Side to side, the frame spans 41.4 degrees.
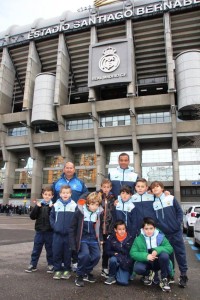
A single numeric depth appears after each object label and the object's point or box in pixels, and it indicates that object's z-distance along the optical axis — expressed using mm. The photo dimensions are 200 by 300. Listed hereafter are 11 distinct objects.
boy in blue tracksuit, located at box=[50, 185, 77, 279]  4717
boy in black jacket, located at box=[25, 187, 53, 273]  5105
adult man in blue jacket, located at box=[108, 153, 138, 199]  5535
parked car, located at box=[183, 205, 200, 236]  12023
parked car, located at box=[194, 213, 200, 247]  7805
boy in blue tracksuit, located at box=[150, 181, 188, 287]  4551
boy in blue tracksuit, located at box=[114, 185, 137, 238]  4922
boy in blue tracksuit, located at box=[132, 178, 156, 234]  4855
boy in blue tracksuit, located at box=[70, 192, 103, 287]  4262
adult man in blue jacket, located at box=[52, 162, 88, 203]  5446
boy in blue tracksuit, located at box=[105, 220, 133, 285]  4289
